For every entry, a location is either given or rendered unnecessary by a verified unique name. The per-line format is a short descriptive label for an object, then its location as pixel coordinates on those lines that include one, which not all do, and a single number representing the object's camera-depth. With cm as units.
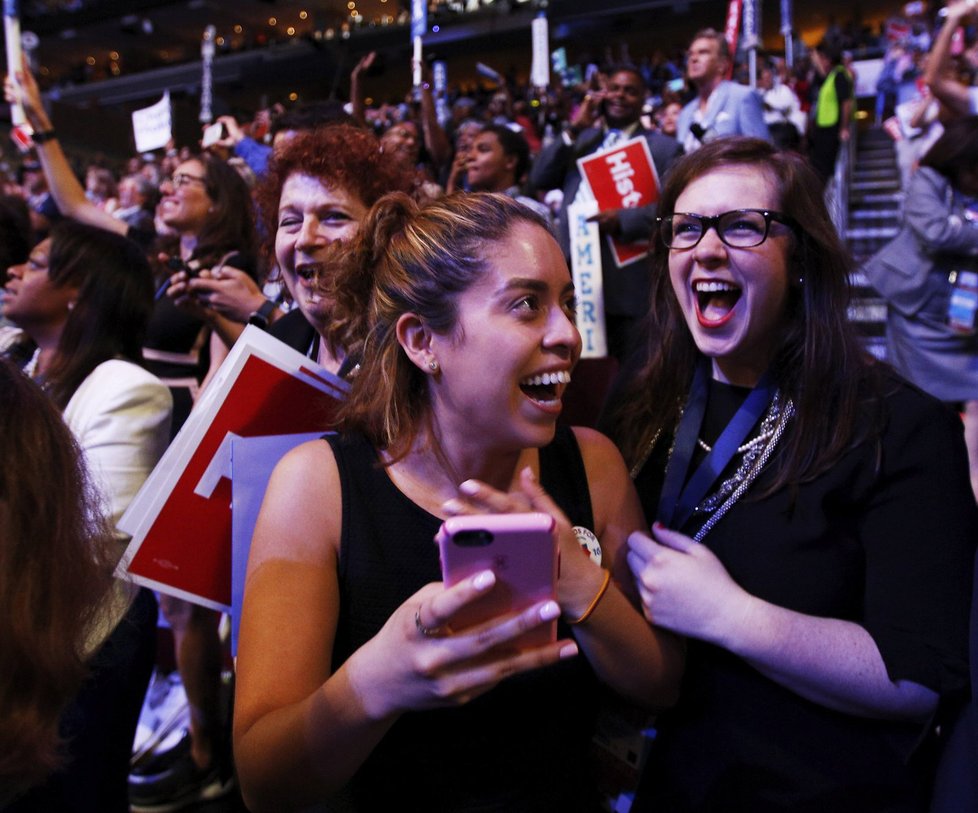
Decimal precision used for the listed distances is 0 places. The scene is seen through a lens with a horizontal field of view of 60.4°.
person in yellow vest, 718
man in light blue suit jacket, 414
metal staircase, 589
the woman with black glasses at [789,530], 128
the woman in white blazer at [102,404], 150
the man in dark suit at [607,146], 334
